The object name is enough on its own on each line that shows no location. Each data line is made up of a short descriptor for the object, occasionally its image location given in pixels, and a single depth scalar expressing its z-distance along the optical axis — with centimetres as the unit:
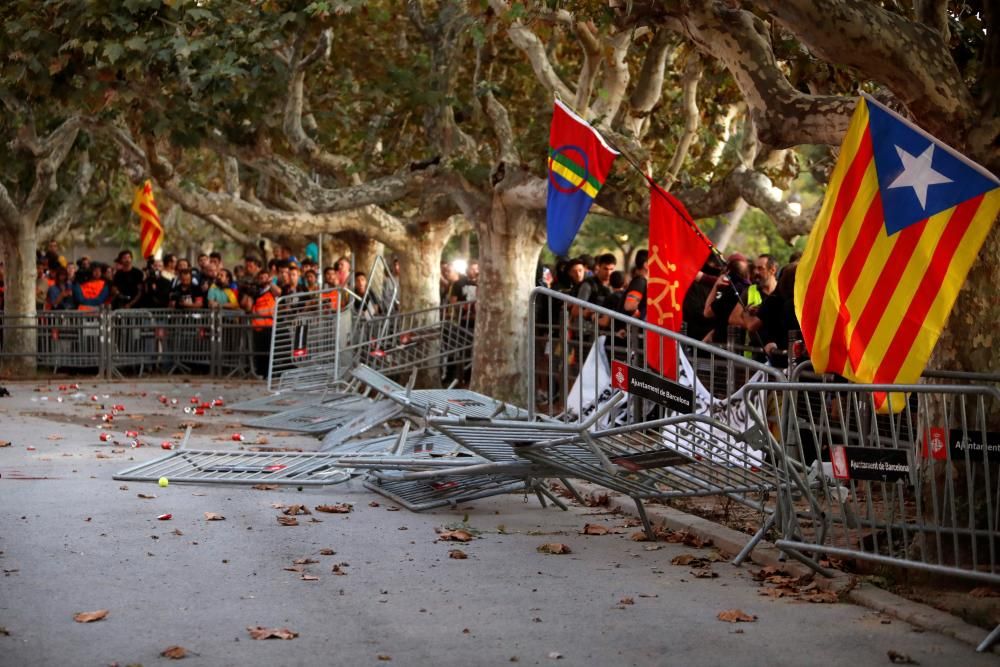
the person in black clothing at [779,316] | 1277
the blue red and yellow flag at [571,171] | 1170
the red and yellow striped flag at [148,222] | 2798
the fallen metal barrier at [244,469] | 1116
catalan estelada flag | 691
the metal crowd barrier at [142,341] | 2459
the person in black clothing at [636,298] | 1493
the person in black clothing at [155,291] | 2567
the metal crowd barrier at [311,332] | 1900
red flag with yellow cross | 1063
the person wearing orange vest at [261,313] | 2414
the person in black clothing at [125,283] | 2611
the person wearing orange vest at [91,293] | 2578
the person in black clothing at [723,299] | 1402
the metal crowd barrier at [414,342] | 1869
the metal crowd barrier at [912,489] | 674
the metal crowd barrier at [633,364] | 869
